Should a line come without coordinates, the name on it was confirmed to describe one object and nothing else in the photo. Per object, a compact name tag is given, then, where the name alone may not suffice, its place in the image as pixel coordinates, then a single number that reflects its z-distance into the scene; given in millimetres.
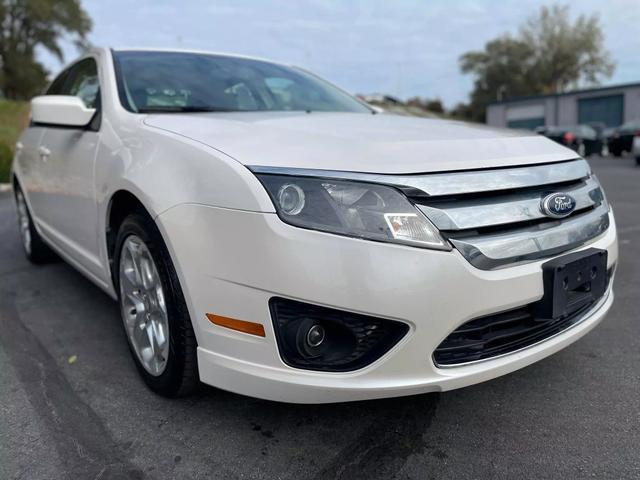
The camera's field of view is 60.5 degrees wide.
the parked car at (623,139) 19047
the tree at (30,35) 35031
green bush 12289
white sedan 1603
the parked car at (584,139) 21422
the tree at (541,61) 50781
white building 34750
